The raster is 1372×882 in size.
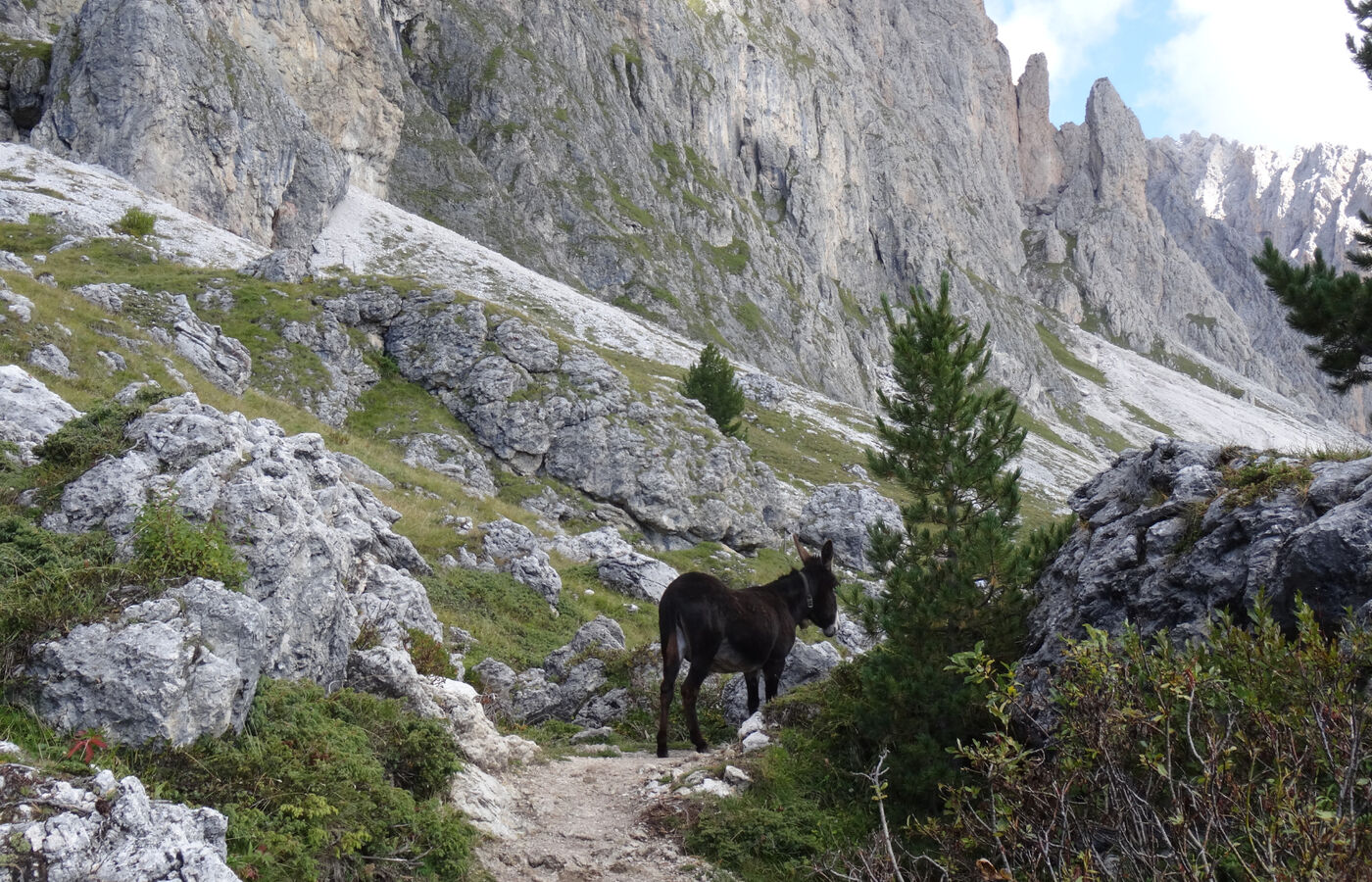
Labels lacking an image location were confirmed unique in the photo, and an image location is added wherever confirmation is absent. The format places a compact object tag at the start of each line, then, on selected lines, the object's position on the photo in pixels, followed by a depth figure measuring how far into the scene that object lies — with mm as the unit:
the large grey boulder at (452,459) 31453
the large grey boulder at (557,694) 13289
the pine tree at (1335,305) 11258
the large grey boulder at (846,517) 38469
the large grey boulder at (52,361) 16562
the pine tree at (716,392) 50594
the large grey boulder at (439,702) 9008
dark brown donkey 11281
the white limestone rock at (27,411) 8812
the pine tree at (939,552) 8531
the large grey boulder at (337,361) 33781
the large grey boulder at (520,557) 20438
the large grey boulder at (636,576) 23344
